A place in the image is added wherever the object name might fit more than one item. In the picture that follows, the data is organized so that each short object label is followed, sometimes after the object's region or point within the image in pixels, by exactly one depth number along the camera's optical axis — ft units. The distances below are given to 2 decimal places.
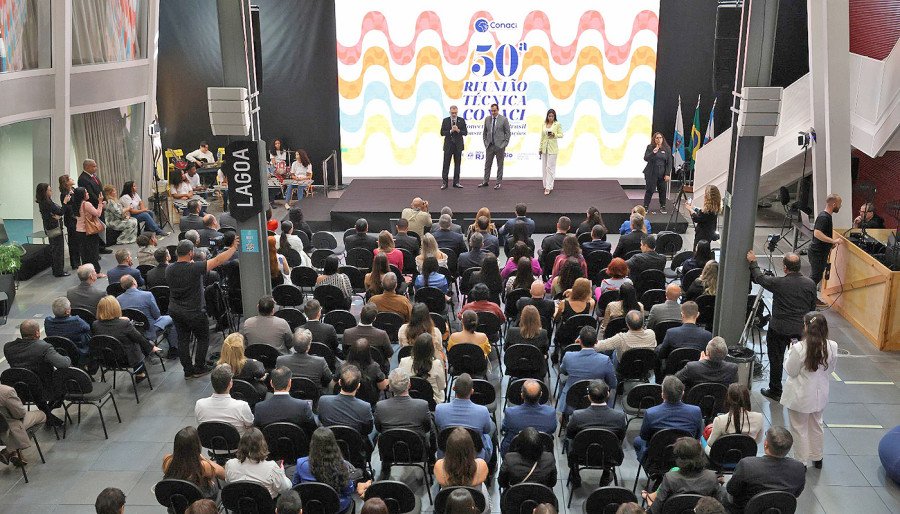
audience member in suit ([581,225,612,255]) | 38.89
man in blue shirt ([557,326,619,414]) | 26.81
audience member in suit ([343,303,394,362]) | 28.96
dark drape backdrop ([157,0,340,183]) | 64.80
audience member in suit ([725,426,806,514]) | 20.72
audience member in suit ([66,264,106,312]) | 33.50
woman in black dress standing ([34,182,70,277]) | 45.44
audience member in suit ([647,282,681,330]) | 31.12
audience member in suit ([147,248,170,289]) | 36.29
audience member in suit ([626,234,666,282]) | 36.58
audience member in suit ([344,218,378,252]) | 40.52
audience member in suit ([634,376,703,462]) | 23.41
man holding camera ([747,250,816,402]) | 30.01
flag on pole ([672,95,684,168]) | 61.21
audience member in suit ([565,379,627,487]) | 23.66
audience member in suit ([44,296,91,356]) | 30.22
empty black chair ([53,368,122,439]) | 27.73
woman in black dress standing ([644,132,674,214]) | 56.54
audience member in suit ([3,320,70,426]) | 27.81
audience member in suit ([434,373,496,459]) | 23.45
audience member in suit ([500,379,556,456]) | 23.52
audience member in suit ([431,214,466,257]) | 40.86
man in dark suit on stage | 59.52
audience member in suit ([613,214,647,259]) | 39.32
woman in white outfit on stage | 57.82
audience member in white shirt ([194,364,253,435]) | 24.31
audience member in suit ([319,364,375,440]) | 24.08
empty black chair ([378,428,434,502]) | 23.49
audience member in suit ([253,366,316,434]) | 23.97
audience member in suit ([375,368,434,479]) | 24.03
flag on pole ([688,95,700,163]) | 62.03
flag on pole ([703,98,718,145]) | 59.77
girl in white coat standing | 25.72
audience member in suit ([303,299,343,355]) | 29.35
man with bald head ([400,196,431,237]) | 44.52
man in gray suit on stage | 58.90
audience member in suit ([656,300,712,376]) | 28.55
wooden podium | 35.68
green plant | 42.93
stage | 55.67
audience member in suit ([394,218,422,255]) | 40.73
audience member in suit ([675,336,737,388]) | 26.05
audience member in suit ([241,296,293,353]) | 29.91
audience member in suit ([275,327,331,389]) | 26.68
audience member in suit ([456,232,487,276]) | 37.96
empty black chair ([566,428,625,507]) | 23.32
